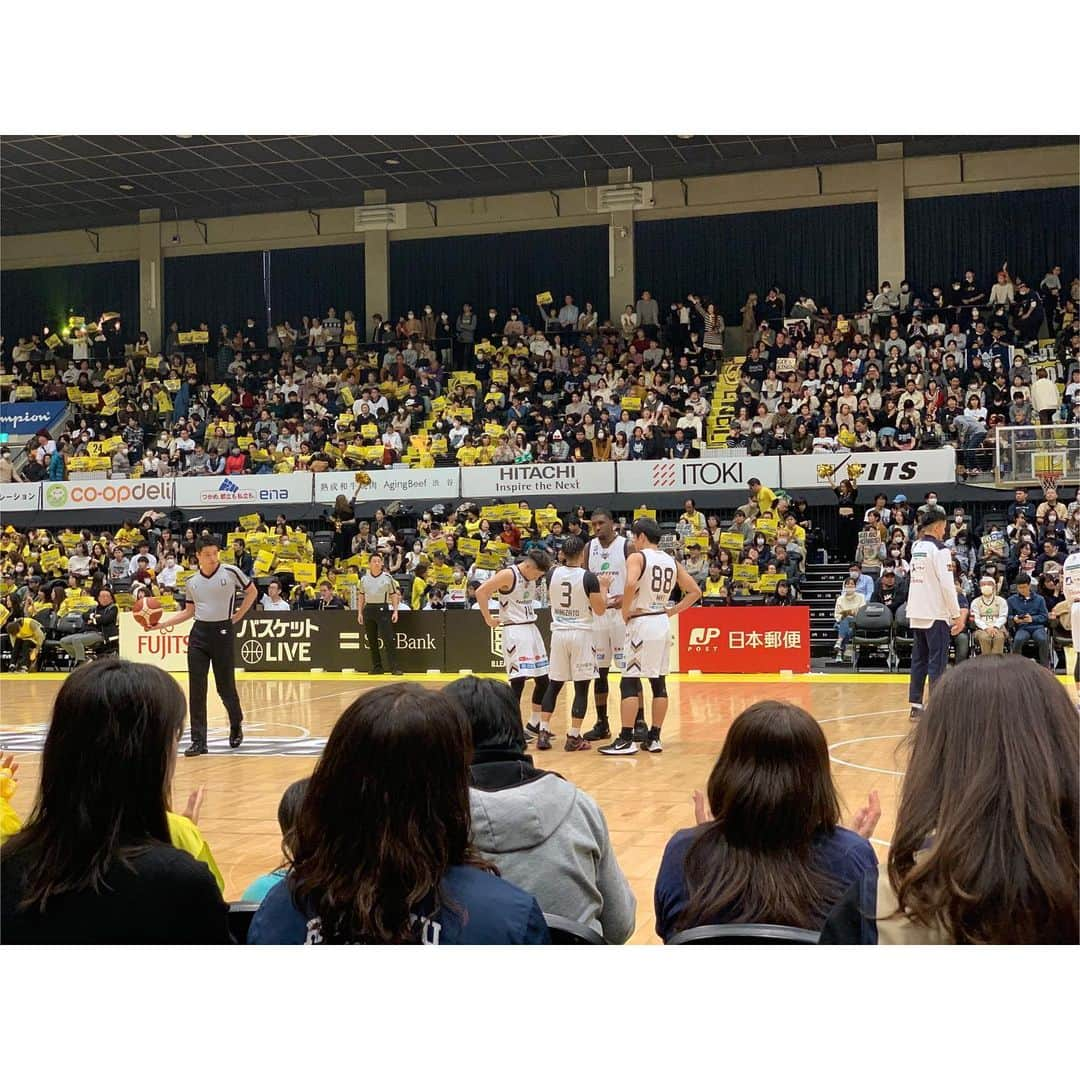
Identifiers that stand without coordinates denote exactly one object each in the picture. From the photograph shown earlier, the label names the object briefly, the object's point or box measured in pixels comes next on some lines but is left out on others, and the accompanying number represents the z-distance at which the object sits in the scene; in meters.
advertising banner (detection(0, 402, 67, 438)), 29.30
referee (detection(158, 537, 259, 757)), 10.00
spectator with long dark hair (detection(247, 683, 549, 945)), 2.30
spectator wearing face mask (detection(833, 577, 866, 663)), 16.72
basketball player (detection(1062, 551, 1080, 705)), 9.87
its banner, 20.12
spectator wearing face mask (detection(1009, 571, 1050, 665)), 14.53
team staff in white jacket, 10.15
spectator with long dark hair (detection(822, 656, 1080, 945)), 2.13
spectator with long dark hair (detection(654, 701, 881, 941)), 2.74
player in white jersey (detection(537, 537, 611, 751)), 9.72
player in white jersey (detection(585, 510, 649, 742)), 10.21
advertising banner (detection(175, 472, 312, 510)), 23.48
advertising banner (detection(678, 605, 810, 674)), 16.20
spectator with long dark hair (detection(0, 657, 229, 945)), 2.45
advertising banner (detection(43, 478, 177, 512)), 24.23
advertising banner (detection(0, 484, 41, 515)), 24.59
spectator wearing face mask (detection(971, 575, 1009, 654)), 14.31
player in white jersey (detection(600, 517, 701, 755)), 9.39
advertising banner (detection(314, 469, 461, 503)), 22.66
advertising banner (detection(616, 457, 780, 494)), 21.14
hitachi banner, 22.09
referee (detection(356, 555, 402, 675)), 16.86
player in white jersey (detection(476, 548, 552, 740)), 9.99
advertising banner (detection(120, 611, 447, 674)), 17.08
